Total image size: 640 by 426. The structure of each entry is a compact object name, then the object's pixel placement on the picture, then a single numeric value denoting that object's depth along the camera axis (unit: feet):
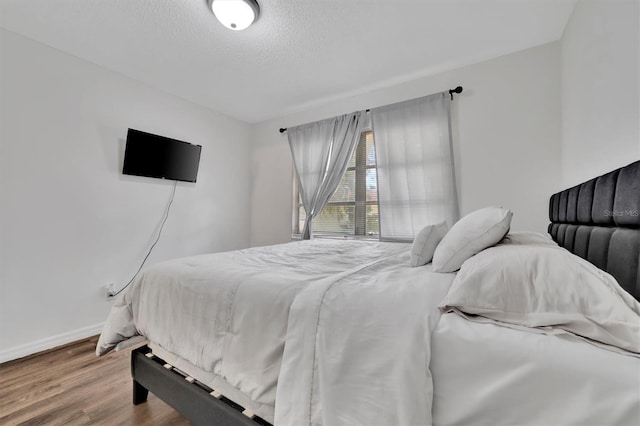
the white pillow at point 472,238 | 3.71
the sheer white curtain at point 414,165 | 8.78
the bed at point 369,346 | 1.93
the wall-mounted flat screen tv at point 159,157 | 9.02
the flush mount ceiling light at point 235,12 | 5.82
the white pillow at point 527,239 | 4.00
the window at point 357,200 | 10.64
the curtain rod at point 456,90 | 8.58
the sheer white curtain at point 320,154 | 10.75
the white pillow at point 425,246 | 4.66
